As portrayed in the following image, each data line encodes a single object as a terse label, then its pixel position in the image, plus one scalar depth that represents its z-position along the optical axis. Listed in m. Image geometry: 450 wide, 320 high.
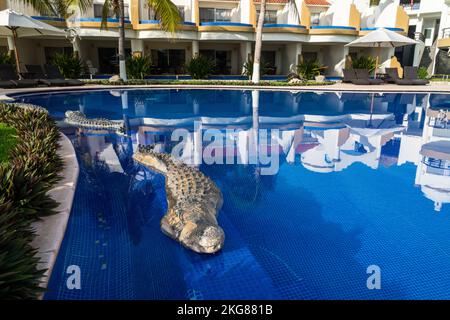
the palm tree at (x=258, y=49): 20.19
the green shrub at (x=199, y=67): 23.31
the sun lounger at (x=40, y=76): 18.36
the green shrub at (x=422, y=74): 26.68
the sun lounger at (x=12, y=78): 17.27
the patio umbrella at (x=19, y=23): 15.30
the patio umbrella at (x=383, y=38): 21.52
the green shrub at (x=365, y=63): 25.62
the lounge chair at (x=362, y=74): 22.59
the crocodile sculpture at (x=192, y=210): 3.70
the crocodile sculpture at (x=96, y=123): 9.70
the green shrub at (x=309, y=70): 24.42
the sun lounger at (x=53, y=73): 19.36
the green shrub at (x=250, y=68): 24.34
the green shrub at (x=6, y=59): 19.80
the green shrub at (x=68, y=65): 21.23
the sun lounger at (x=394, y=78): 21.97
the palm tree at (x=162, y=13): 18.02
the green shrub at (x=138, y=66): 22.38
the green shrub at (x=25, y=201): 2.56
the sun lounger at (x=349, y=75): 22.58
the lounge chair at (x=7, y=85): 16.67
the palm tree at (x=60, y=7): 17.50
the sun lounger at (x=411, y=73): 22.64
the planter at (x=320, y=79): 23.33
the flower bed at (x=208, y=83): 20.67
